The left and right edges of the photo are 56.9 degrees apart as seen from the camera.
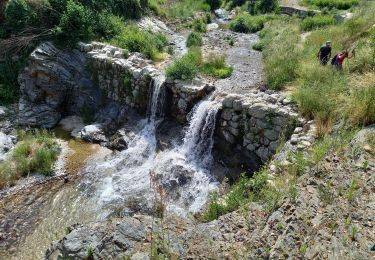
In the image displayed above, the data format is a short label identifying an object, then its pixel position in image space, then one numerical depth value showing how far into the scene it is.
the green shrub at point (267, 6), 20.09
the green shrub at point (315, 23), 15.17
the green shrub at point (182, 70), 10.16
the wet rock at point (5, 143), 9.62
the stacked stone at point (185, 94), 9.78
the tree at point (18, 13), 12.41
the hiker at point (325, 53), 9.88
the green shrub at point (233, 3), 21.88
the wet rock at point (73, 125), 11.02
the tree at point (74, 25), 12.24
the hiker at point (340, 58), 9.16
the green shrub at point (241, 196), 5.70
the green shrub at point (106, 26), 13.15
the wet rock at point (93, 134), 10.64
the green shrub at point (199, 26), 16.92
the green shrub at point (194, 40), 14.02
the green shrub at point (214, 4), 21.78
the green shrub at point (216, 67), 11.23
